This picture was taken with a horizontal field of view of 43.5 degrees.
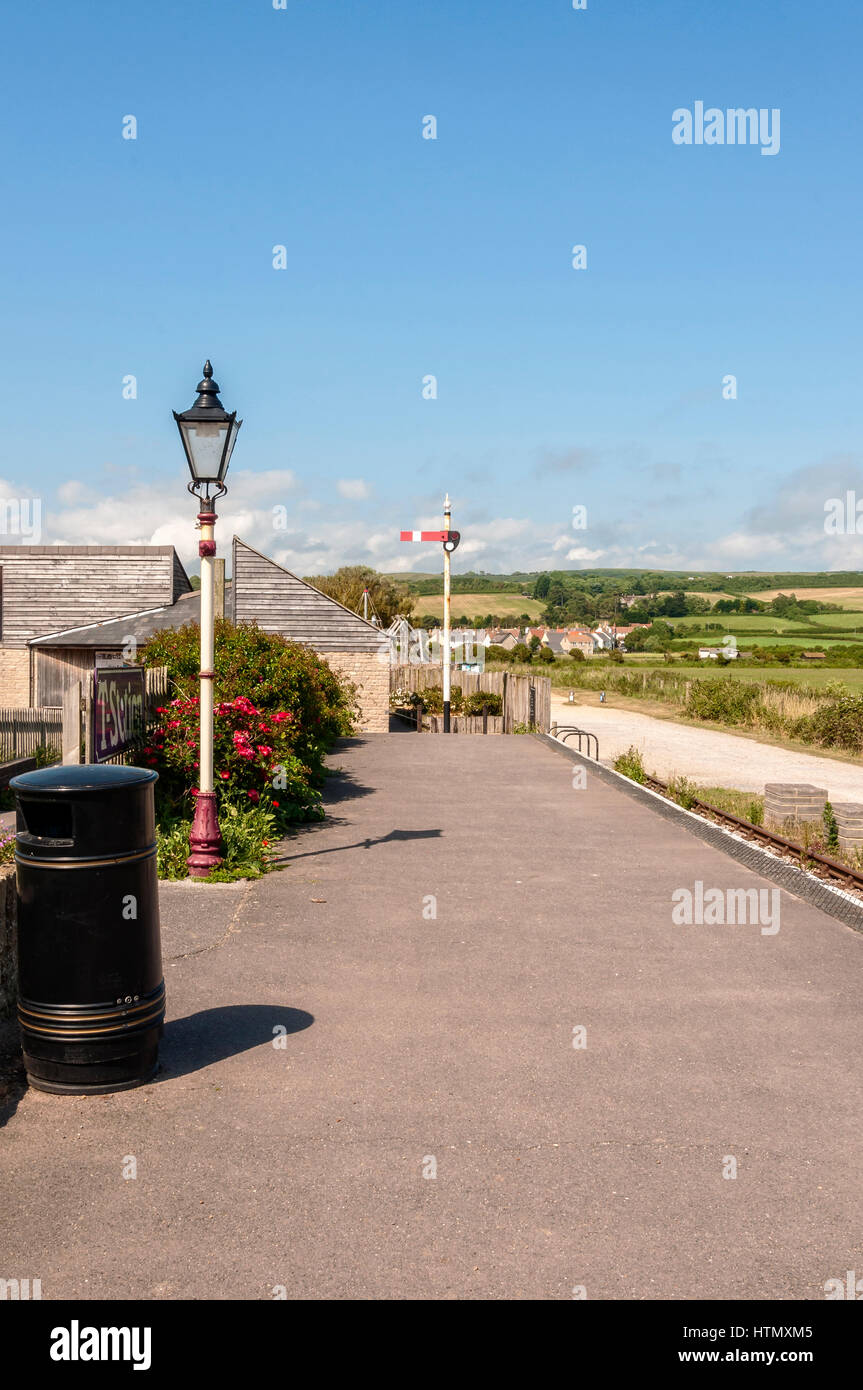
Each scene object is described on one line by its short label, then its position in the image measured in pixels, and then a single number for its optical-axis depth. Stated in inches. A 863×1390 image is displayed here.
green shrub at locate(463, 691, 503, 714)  1234.6
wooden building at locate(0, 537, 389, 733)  1202.0
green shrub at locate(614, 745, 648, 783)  746.2
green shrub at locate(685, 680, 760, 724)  1667.1
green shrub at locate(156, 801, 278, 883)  392.2
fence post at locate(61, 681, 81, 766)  377.7
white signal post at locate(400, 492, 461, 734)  1173.7
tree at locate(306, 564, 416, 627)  2691.9
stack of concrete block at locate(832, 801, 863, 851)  482.0
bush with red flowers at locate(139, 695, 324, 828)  454.3
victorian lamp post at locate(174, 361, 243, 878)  386.6
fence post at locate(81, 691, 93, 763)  378.0
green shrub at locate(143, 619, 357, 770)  509.0
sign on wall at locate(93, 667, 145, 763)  388.8
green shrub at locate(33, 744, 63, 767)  793.1
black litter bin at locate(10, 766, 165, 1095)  199.6
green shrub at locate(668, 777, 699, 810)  625.6
